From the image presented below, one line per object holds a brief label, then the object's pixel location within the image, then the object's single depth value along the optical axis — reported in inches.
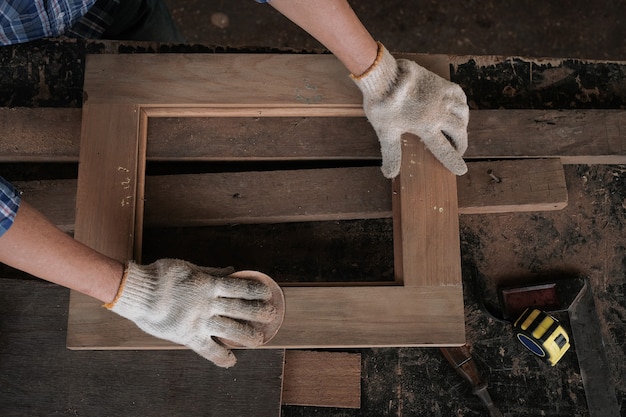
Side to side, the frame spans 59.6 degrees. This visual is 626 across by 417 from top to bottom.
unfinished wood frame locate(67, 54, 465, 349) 62.1
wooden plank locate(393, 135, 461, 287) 63.3
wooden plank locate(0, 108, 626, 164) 67.6
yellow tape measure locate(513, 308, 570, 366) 64.8
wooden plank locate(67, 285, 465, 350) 61.7
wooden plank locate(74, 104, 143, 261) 63.0
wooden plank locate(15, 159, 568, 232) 66.9
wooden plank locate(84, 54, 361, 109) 66.7
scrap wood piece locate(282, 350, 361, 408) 68.5
